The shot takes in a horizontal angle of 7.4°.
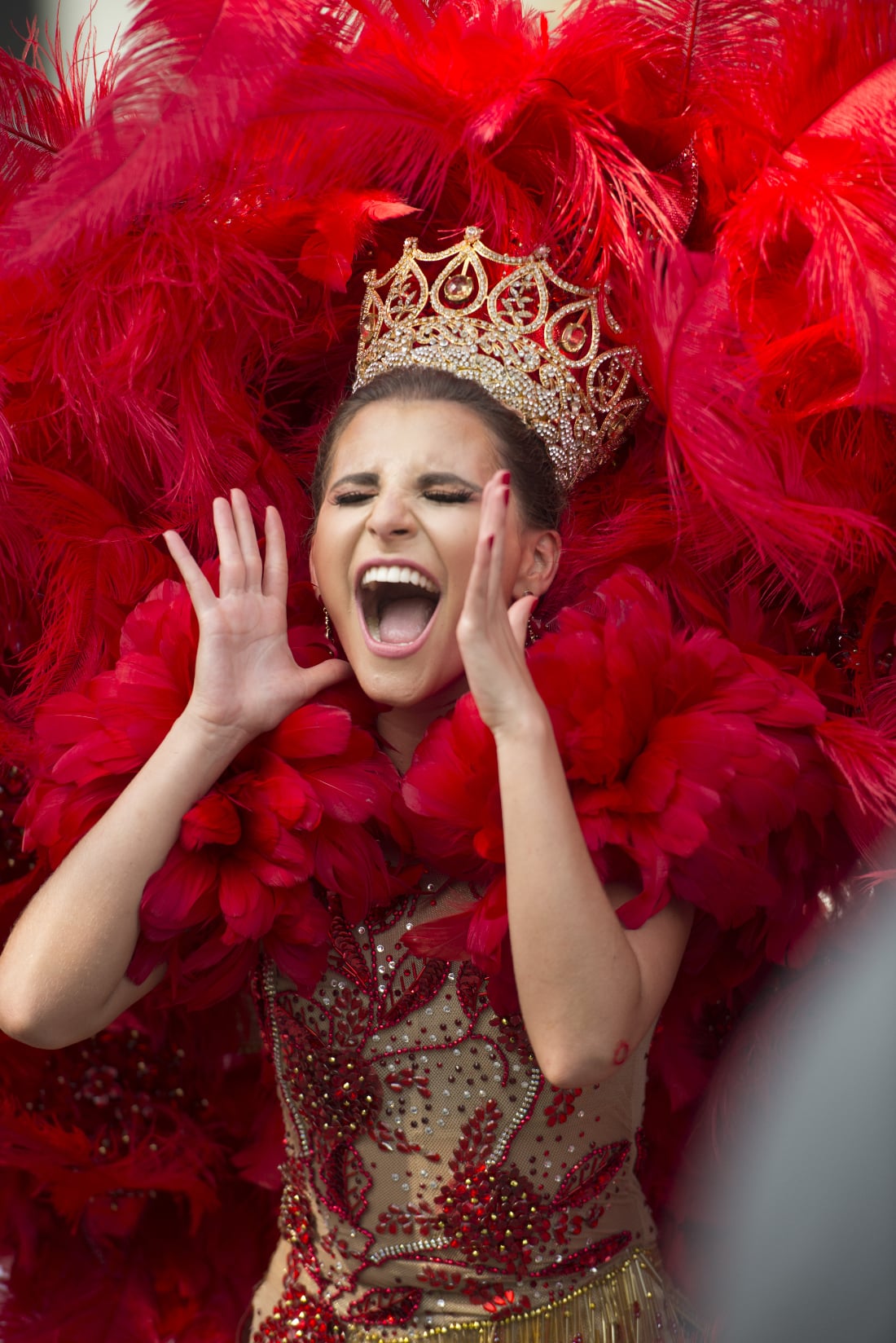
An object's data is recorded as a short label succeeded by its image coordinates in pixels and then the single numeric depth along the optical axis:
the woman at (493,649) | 4.71
